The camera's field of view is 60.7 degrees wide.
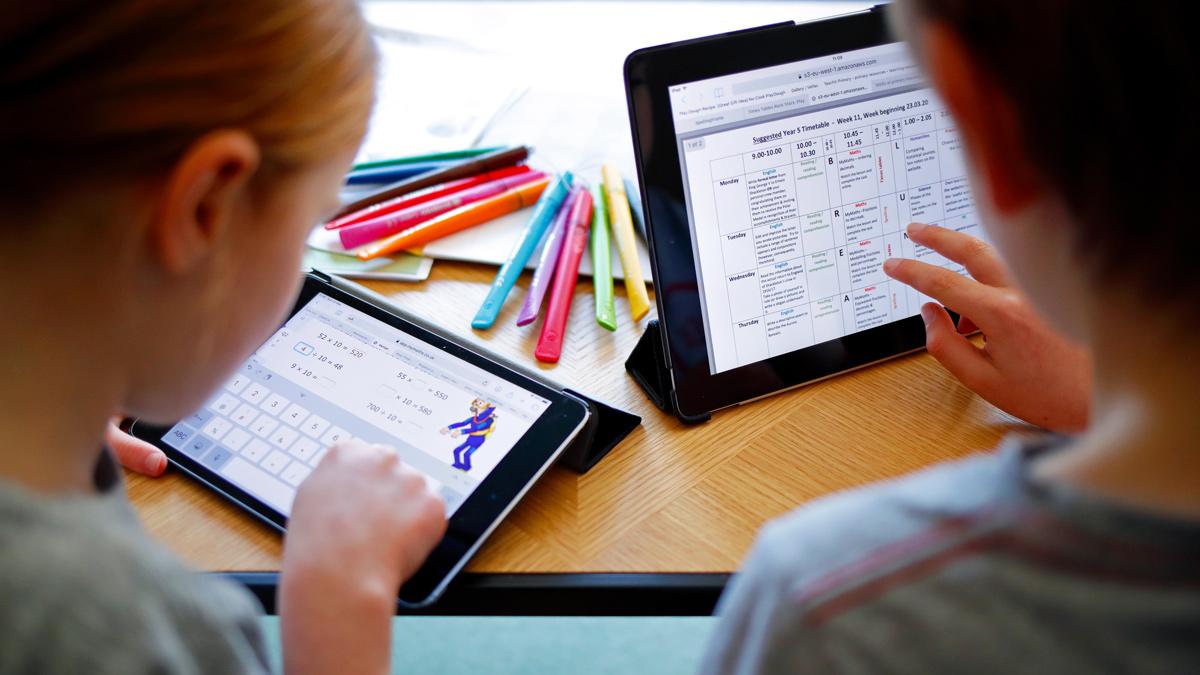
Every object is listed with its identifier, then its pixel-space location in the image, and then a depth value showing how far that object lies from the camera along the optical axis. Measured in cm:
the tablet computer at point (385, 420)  64
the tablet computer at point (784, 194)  70
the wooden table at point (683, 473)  62
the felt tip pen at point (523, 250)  80
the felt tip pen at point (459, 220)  86
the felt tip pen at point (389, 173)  95
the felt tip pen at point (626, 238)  80
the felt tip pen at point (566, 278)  77
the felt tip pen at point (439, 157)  97
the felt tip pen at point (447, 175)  92
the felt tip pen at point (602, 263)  79
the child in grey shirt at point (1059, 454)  34
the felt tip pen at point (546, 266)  80
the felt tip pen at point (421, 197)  89
